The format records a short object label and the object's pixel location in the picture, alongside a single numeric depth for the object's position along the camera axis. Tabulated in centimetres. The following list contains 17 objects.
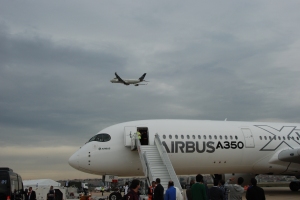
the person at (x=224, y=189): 1045
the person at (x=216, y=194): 939
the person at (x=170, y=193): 984
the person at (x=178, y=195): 1010
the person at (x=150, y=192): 1395
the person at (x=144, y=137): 2164
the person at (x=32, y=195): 1827
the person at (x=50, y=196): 1795
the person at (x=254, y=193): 884
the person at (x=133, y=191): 723
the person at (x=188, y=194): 1124
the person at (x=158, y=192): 1142
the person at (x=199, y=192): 930
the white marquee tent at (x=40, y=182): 4080
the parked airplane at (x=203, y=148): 2072
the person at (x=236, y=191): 990
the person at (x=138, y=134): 2057
